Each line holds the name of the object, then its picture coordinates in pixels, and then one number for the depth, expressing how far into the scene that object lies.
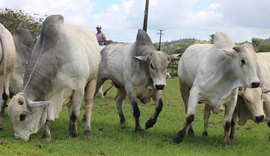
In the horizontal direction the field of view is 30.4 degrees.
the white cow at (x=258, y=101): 8.80
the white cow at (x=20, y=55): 9.95
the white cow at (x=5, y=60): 8.66
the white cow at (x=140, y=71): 9.05
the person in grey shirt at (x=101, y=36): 15.68
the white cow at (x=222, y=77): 8.10
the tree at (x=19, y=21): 21.34
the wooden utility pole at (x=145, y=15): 22.55
